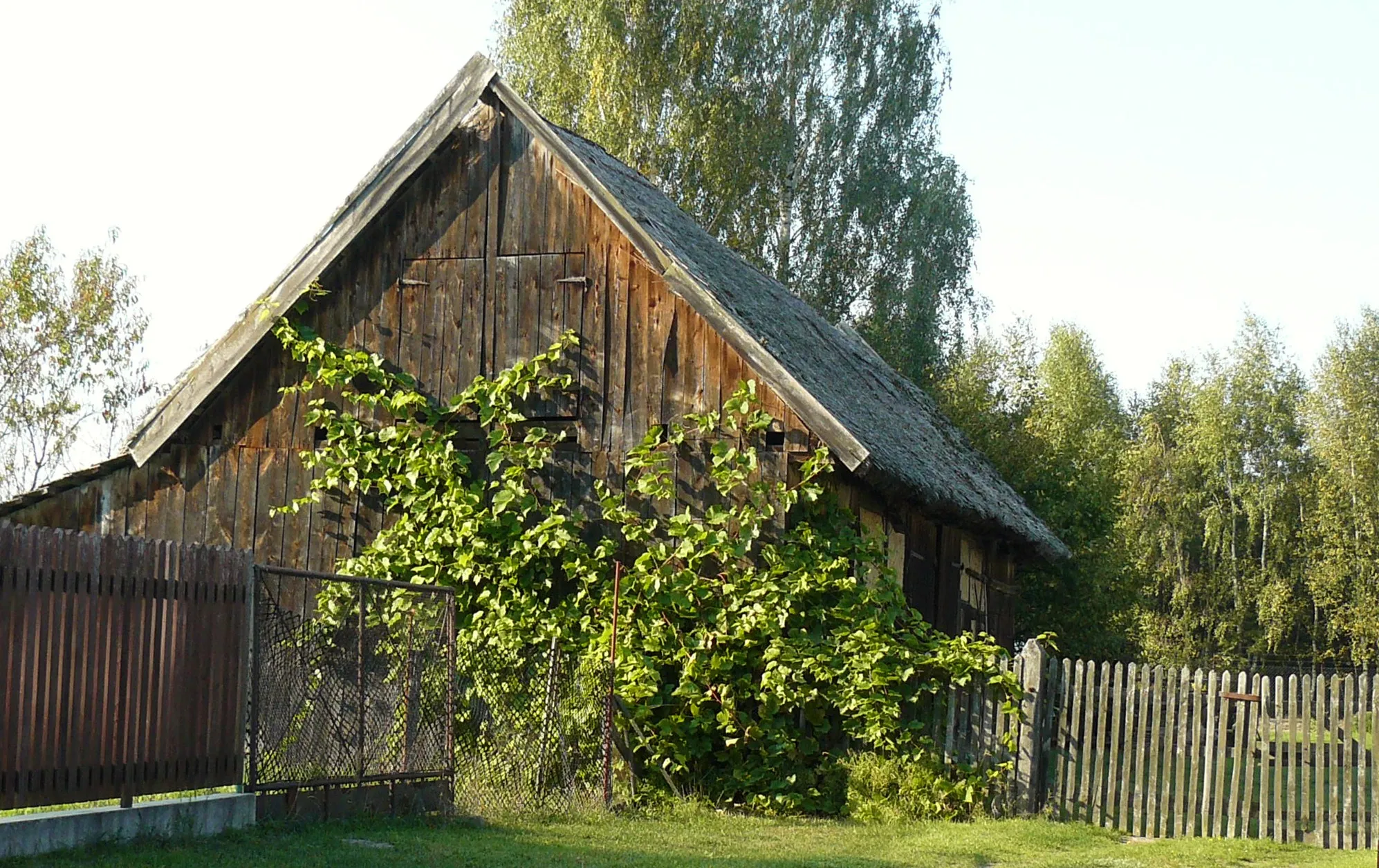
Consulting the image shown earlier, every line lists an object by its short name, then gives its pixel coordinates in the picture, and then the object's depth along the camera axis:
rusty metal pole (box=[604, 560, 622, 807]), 12.81
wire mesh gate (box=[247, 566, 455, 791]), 10.25
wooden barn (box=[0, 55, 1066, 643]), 14.59
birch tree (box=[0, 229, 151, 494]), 32.72
